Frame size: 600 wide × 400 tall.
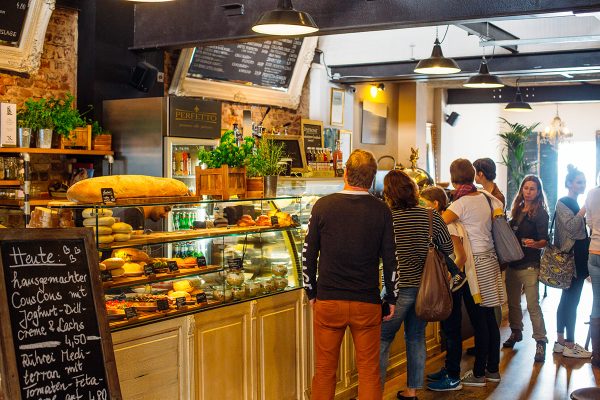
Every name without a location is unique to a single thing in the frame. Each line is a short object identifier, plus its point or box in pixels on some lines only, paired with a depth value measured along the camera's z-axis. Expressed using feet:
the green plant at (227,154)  15.89
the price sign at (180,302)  13.46
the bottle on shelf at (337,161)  26.31
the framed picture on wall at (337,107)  33.30
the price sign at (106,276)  12.24
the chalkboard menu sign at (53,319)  9.62
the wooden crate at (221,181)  15.58
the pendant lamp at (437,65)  21.50
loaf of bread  12.72
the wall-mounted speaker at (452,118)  48.49
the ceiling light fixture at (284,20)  14.23
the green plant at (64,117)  19.90
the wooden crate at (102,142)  21.72
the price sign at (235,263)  14.69
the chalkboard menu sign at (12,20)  19.24
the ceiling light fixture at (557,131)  52.37
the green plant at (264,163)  16.61
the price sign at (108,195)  12.34
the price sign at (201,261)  14.19
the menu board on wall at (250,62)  25.16
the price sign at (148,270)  13.06
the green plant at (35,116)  19.48
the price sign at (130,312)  12.32
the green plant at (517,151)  46.83
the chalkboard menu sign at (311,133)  30.48
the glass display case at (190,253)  12.46
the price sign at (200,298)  13.84
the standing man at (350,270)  13.73
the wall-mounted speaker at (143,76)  22.80
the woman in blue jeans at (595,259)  20.31
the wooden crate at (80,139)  20.37
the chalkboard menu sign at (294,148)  25.08
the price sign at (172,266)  13.47
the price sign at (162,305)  13.08
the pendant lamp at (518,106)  38.11
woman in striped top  16.04
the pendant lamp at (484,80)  25.54
